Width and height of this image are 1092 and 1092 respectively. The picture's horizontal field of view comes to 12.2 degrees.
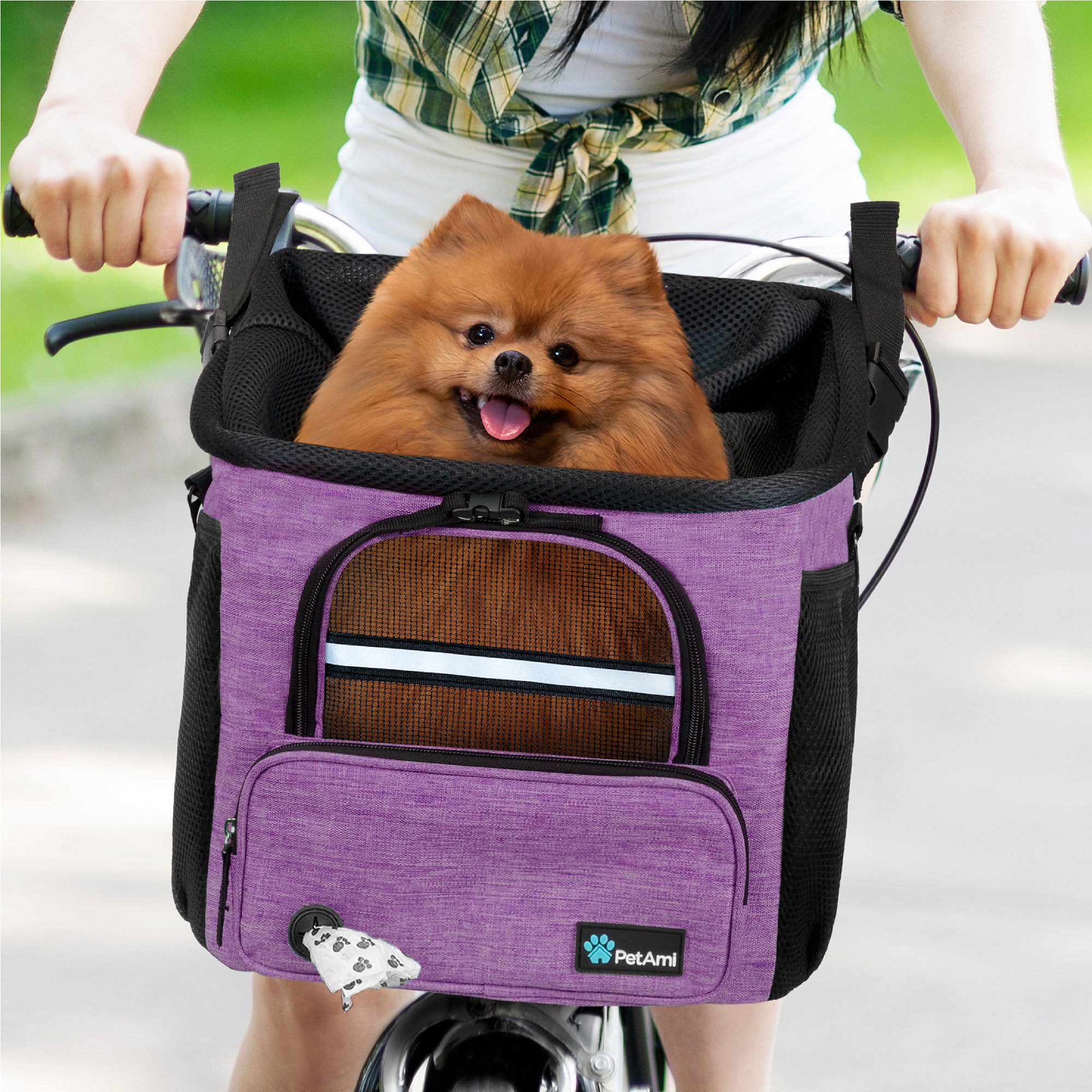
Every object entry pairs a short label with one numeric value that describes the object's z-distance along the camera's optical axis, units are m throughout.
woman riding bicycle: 2.55
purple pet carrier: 2.39
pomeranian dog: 2.57
